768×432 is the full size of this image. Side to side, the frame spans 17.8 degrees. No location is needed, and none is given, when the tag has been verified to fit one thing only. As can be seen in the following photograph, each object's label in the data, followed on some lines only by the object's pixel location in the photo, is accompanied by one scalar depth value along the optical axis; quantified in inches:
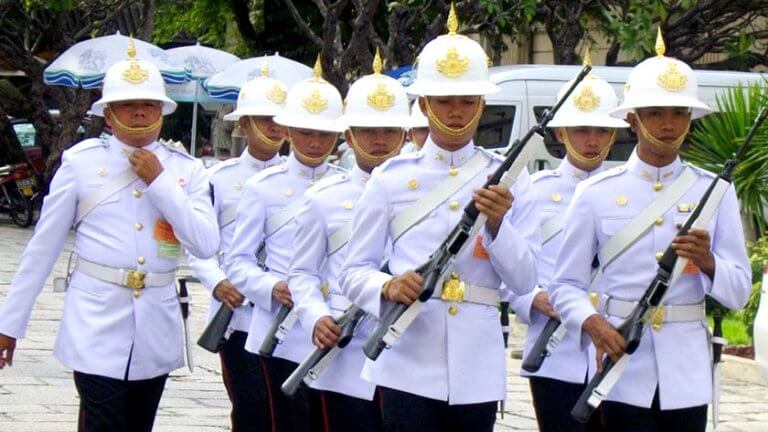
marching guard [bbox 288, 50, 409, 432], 379.7
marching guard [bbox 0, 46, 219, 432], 383.6
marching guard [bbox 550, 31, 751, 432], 328.8
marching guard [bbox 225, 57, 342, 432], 427.8
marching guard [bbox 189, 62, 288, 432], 440.7
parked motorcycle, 1453.8
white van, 1080.0
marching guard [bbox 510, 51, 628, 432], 413.1
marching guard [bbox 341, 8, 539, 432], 324.4
